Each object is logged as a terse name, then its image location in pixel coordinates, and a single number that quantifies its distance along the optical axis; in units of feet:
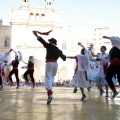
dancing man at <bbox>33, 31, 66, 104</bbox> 23.27
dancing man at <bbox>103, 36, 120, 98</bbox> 25.46
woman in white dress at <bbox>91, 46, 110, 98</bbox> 33.67
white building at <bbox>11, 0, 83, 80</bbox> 166.30
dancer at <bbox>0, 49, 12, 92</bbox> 32.46
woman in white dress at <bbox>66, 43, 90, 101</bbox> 26.68
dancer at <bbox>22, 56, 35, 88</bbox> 53.06
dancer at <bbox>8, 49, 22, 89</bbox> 49.73
